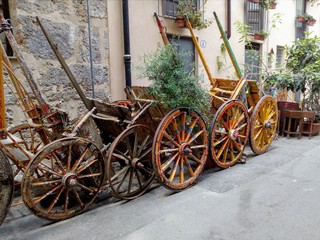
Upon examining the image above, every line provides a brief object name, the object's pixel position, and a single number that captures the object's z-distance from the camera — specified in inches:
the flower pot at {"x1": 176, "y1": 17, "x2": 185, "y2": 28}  239.8
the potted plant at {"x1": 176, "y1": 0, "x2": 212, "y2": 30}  239.9
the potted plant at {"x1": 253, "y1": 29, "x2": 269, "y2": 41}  333.7
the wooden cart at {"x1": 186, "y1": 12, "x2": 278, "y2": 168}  162.2
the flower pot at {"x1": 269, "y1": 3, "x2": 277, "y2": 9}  337.4
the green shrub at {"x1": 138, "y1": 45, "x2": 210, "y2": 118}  133.5
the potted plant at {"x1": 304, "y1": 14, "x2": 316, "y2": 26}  407.6
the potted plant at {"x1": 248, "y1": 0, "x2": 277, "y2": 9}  331.6
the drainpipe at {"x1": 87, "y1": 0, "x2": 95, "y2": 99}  185.9
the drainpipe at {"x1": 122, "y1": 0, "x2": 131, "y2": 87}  205.8
